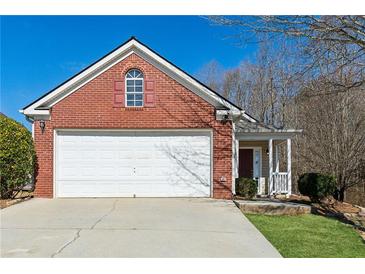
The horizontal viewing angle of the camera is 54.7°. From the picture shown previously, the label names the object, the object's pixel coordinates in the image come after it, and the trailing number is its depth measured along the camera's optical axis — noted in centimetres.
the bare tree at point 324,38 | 890
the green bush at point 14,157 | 1121
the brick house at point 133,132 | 1232
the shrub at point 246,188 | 1368
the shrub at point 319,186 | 1402
